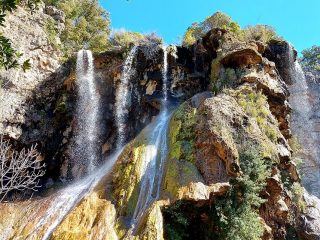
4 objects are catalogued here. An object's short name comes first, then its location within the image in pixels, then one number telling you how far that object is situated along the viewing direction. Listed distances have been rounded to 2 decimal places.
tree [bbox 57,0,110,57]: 17.29
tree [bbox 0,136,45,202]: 11.21
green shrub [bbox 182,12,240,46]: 19.52
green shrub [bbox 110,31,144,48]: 16.58
